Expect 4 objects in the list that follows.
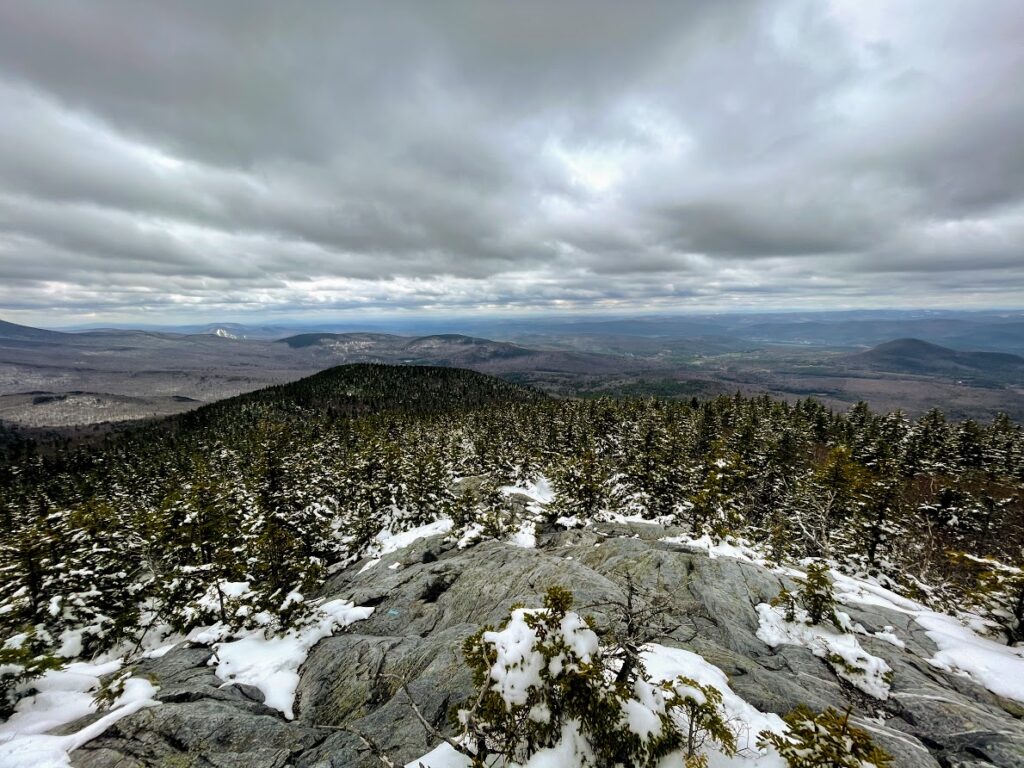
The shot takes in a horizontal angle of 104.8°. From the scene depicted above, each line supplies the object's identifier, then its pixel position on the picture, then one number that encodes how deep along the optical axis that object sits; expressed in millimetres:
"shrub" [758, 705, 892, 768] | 5957
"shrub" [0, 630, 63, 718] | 10602
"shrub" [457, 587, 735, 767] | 7422
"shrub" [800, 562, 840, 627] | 14688
